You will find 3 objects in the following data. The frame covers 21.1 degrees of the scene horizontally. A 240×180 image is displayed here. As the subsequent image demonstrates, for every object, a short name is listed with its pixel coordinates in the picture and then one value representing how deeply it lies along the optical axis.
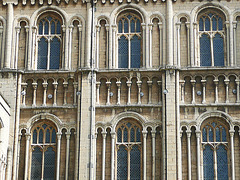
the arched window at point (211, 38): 36.19
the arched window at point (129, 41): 36.50
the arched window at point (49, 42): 36.91
